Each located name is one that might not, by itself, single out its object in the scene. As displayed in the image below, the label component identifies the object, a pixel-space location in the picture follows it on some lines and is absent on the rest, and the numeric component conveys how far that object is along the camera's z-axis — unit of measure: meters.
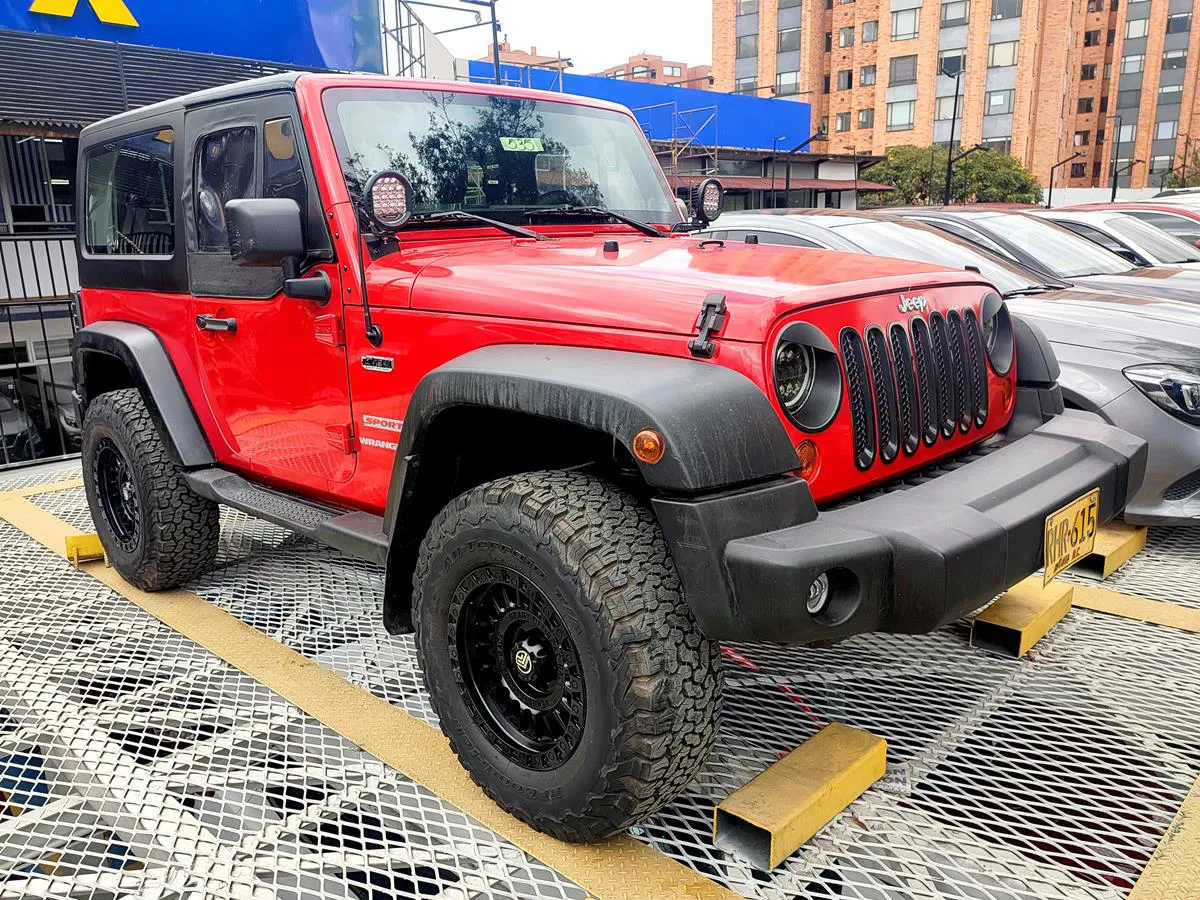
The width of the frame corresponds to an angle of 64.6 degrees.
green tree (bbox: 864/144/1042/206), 40.78
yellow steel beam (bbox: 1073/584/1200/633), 3.37
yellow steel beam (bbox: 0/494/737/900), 2.10
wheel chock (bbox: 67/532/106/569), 4.15
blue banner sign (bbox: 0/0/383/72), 14.62
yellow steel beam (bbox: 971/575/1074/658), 3.11
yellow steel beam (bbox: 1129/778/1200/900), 2.02
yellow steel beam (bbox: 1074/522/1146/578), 3.77
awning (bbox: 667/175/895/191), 28.84
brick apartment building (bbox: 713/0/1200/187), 52.16
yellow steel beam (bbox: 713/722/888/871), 2.11
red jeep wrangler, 1.97
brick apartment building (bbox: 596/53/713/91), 79.16
